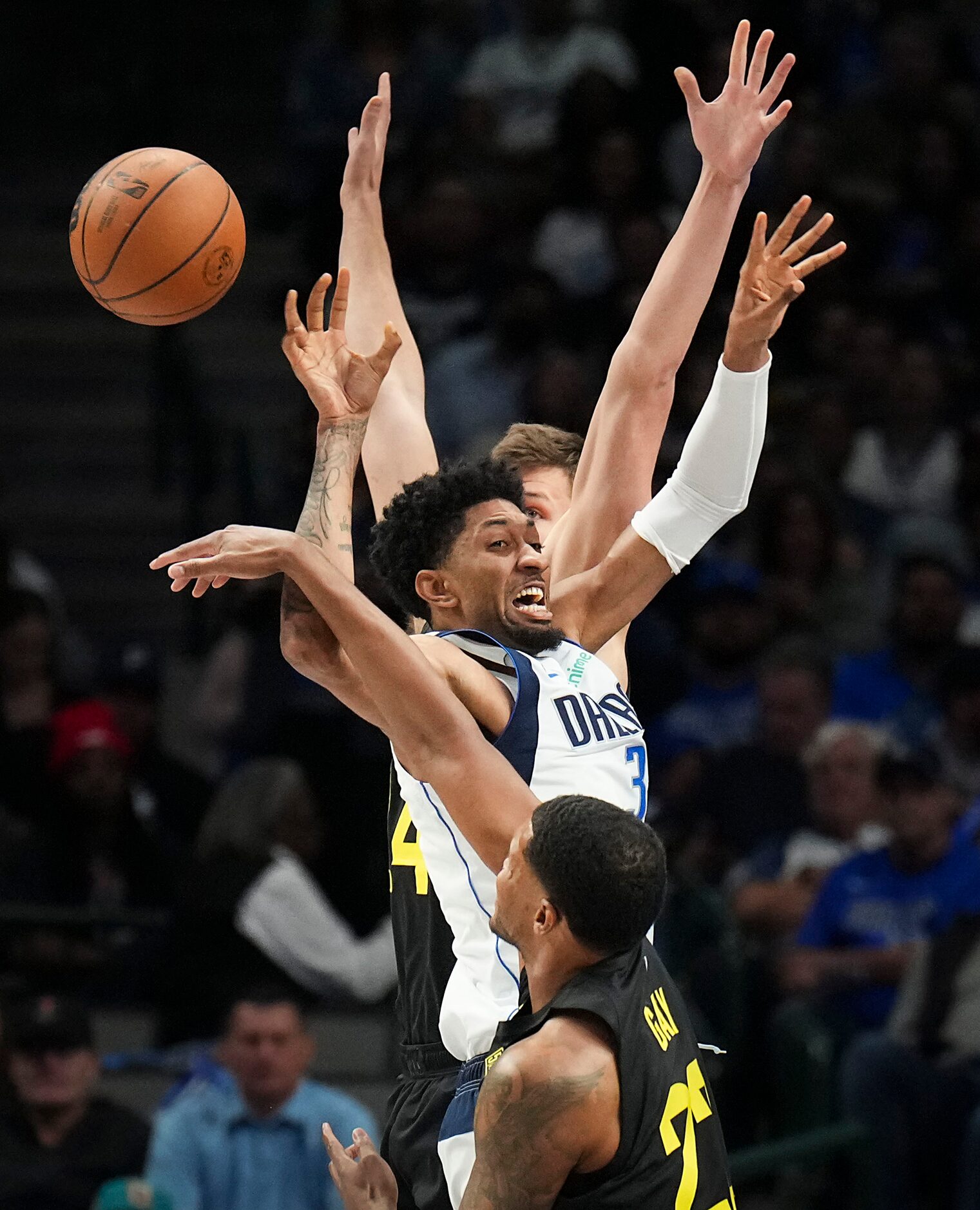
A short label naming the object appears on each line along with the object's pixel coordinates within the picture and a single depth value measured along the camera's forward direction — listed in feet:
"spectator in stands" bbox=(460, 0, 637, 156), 71.15
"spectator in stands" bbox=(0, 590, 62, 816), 54.60
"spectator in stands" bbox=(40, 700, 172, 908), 51.13
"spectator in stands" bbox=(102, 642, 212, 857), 53.78
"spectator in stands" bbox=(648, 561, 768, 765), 53.93
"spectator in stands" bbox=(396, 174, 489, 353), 65.00
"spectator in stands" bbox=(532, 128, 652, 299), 65.77
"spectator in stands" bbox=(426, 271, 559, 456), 61.93
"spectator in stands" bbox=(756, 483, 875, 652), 56.75
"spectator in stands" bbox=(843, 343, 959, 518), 60.29
